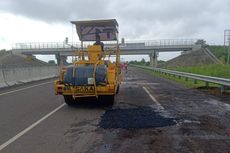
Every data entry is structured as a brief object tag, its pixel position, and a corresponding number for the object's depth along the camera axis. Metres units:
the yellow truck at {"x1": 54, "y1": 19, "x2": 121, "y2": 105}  6.03
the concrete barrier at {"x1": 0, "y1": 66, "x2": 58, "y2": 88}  11.34
